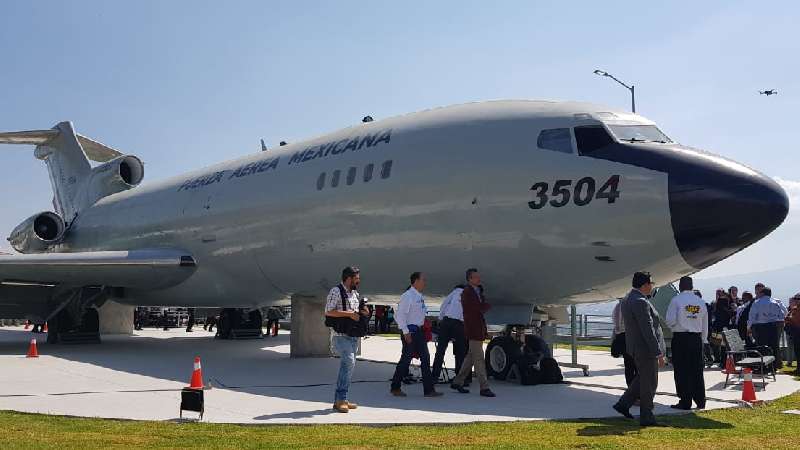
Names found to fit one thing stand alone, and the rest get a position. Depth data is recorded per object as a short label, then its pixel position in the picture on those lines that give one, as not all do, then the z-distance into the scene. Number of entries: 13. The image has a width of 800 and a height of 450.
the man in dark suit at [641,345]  9.21
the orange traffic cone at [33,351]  17.53
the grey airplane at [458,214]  10.54
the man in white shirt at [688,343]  10.33
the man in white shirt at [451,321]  11.91
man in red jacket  11.38
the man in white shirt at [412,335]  11.42
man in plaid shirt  9.76
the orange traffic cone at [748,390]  10.82
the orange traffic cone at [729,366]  13.22
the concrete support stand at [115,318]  28.03
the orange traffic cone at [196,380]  9.80
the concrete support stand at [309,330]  17.31
